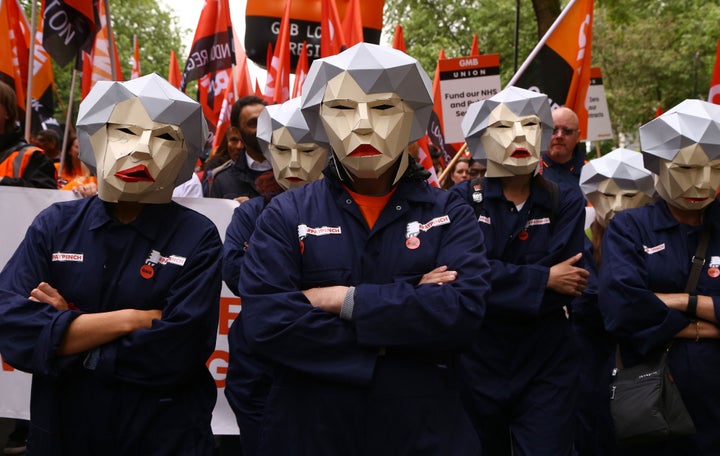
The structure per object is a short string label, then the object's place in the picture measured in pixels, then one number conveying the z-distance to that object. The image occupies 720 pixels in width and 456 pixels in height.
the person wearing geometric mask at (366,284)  3.48
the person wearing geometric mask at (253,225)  5.16
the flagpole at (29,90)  7.06
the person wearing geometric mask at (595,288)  6.29
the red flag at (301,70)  9.98
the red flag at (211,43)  9.84
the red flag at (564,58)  7.69
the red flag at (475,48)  11.42
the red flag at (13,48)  8.09
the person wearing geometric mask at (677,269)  4.88
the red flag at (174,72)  13.98
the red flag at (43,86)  10.14
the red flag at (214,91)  9.81
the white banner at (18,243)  6.19
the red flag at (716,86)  7.49
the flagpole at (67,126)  6.94
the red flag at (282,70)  10.35
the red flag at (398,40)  10.03
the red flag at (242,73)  12.37
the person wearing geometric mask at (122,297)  3.89
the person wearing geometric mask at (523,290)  5.22
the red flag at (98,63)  8.17
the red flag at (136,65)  13.35
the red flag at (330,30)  9.52
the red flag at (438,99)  10.29
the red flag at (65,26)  7.38
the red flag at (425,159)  7.75
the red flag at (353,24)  9.48
